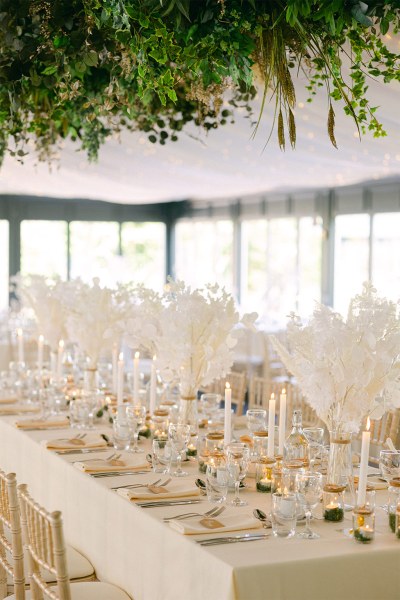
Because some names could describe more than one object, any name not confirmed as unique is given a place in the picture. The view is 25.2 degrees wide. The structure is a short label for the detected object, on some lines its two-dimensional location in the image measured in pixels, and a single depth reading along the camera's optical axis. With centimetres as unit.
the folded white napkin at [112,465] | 375
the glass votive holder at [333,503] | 304
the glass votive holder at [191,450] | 404
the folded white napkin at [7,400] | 556
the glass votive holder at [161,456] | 373
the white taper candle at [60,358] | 571
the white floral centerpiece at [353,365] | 318
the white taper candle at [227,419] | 378
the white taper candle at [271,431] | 357
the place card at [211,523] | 290
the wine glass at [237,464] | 327
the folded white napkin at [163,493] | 328
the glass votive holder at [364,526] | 280
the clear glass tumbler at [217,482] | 325
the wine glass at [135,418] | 418
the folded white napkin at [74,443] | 420
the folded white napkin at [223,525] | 286
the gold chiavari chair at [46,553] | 260
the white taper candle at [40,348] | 574
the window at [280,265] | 1262
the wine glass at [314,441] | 361
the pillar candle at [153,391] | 461
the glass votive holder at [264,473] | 344
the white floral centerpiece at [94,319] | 548
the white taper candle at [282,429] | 371
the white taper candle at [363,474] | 290
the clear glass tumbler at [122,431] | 419
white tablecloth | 261
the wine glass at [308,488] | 296
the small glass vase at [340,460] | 327
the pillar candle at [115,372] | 564
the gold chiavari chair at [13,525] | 297
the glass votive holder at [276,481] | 309
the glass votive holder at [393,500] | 295
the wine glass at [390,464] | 322
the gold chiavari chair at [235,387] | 610
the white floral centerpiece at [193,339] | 423
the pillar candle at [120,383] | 483
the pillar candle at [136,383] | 479
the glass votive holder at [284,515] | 285
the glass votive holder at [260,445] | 376
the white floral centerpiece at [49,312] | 611
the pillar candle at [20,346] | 592
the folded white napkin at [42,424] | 477
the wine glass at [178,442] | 373
